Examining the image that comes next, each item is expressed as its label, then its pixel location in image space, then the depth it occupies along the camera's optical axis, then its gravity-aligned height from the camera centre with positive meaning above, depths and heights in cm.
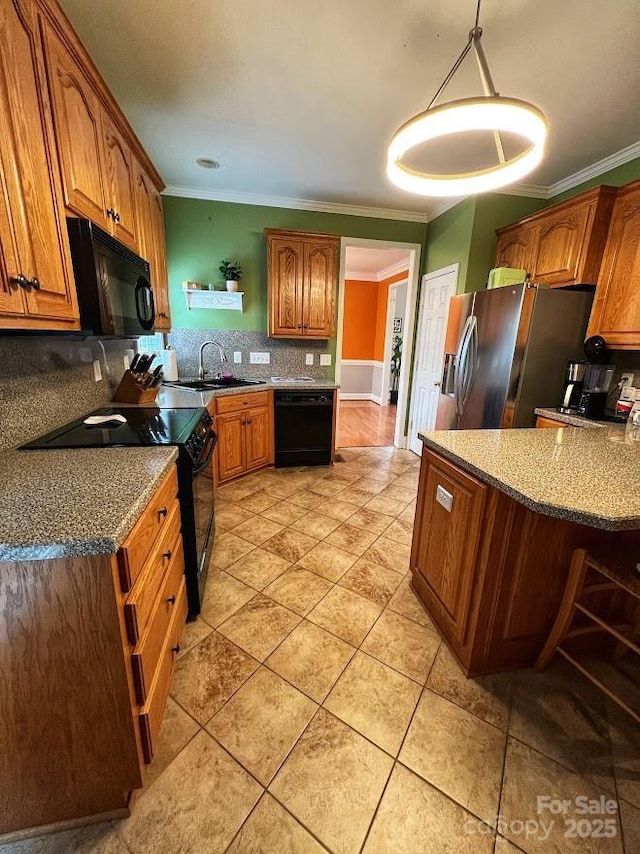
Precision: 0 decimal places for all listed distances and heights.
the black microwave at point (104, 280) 128 +22
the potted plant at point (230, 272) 339 +64
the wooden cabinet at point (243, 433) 287 -84
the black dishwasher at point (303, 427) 332 -86
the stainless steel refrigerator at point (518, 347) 238 +0
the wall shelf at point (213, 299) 339 +37
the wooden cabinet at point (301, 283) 327 +55
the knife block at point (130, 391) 218 -35
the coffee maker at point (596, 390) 223 -27
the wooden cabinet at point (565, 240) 226 +78
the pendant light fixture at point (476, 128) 106 +72
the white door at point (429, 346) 355 -3
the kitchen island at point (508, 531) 114 -69
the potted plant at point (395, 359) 657 -32
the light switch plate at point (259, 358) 369 -21
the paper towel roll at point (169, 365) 311 -26
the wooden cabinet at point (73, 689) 77 -86
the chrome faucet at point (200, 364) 350 -22
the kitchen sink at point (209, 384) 288 -41
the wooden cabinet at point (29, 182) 96 +45
